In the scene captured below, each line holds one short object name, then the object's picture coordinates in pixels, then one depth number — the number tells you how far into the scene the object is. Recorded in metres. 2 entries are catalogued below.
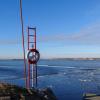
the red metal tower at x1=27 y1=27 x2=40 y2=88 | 10.03
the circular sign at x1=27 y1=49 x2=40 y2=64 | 10.04
